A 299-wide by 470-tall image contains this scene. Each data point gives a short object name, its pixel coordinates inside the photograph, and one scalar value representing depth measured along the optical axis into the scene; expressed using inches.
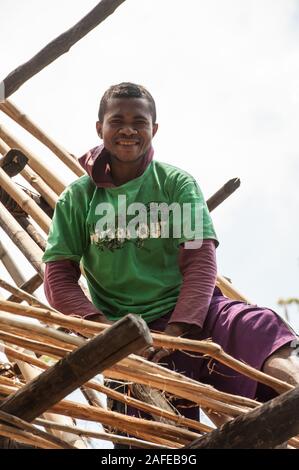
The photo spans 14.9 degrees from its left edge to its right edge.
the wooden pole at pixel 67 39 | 154.4
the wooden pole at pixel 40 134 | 173.7
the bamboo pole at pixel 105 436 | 94.0
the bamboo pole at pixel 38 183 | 162.5
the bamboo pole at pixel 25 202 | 150.2
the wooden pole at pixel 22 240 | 141.2
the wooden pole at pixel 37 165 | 163.5
